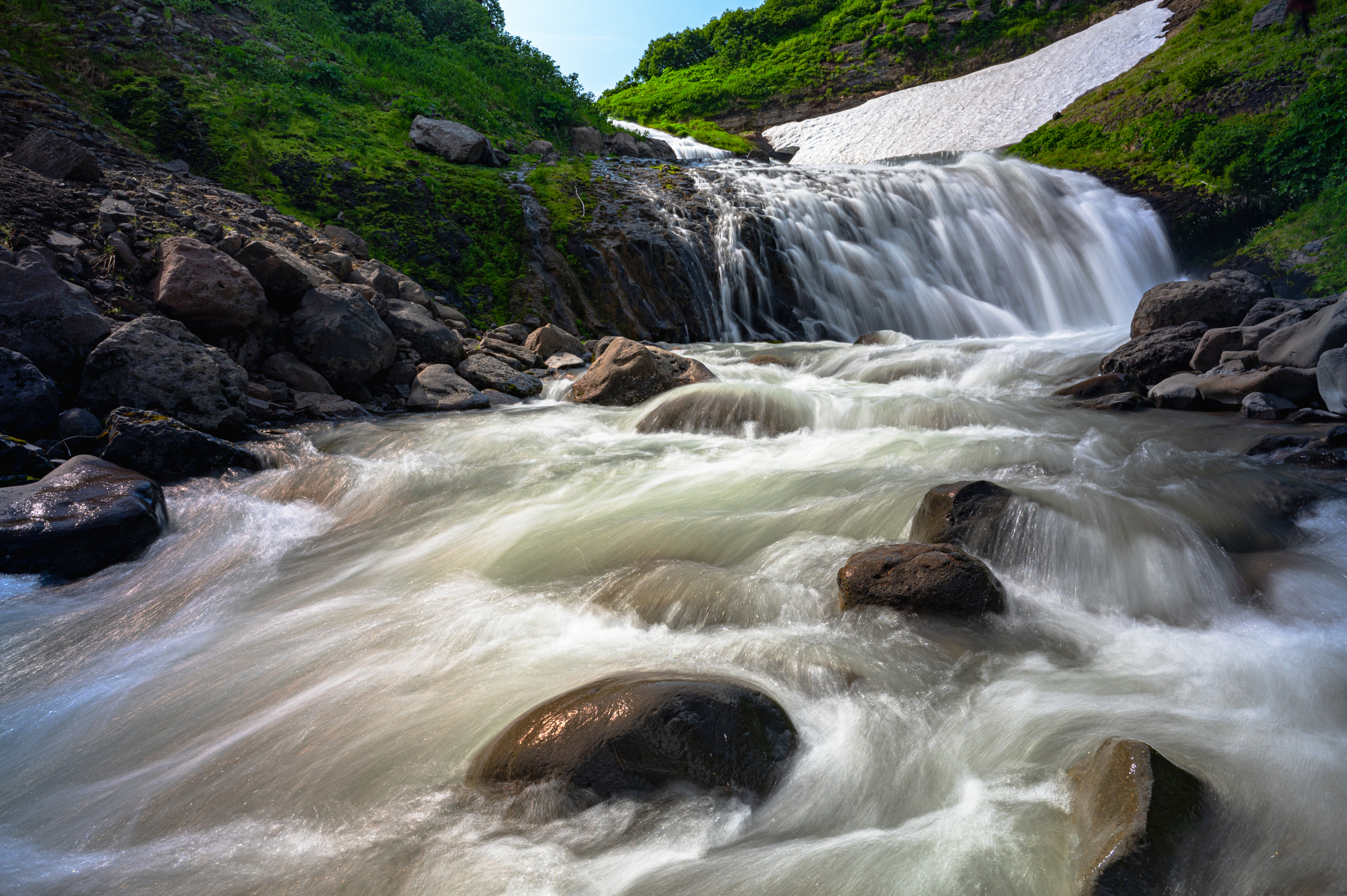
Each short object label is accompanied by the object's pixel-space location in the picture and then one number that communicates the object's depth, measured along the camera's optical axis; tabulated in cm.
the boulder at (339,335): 759
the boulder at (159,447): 535
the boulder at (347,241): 1020
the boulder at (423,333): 867
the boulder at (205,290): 679
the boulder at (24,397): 515
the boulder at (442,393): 818
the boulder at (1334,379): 562
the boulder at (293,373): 749
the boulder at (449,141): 1438
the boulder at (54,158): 762
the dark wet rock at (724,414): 723
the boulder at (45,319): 557
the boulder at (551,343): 1030
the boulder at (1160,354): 769
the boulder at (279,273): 750
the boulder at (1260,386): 603
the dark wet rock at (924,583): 334
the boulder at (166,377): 573
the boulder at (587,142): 1983
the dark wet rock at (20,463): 479
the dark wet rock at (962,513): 394
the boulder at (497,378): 891
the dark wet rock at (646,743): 228
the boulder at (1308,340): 600
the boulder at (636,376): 834
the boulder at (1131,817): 180
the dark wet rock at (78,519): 414
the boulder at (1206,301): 805
